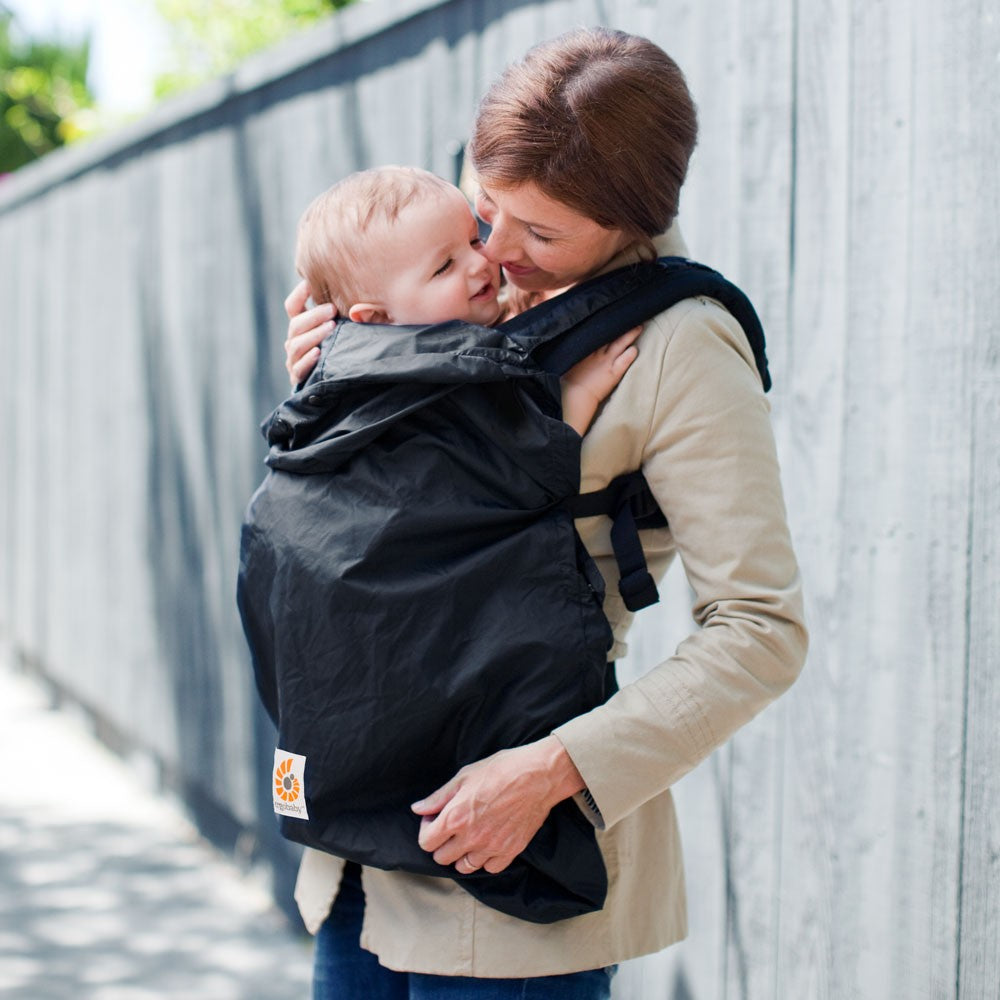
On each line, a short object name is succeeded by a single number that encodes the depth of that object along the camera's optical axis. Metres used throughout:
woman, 2.07
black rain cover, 2.09
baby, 2.25
